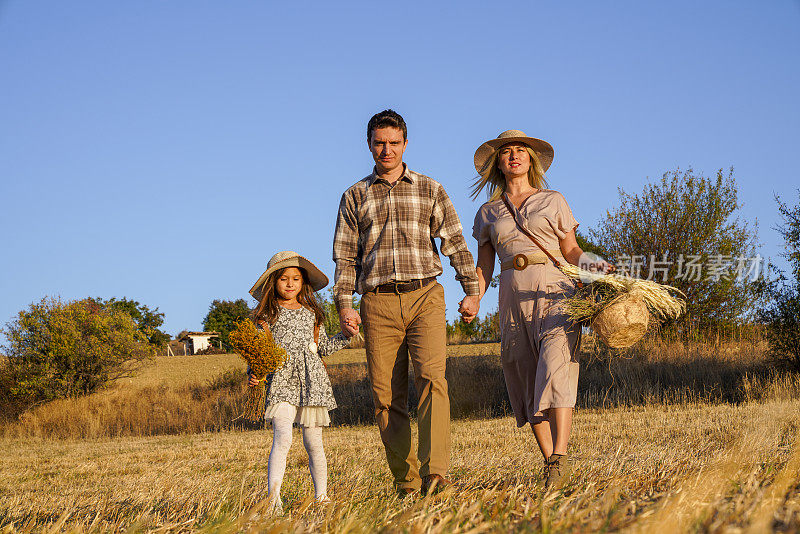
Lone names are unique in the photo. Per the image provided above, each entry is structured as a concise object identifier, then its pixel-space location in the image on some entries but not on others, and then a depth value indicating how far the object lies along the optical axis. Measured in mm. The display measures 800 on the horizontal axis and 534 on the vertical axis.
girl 5164
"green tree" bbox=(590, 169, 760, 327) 24781
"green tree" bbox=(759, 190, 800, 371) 17391
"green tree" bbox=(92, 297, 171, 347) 74062
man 4965
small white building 84250
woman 4613
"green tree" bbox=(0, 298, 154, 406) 27609
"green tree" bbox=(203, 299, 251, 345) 79750
